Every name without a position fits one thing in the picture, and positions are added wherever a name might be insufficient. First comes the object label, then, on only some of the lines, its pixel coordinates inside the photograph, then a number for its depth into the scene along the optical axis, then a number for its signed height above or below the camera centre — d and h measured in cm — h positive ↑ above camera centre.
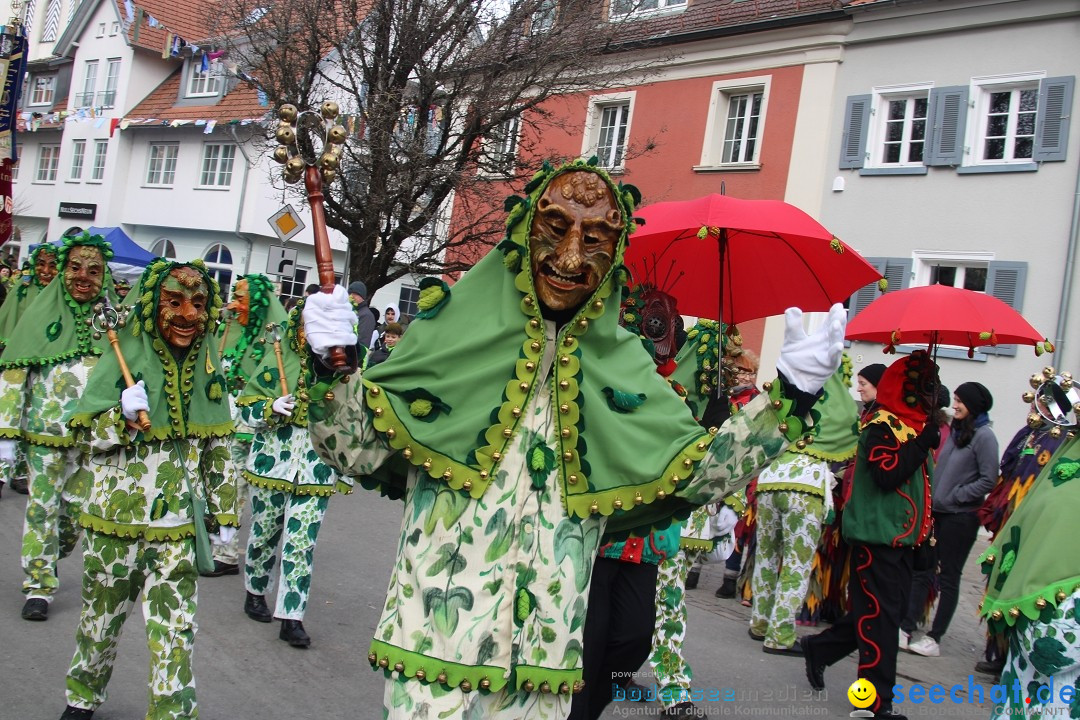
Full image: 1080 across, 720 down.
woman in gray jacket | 754 -49
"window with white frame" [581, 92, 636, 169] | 1984 +516
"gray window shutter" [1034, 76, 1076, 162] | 1396 +450
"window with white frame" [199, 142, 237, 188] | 3070 +504
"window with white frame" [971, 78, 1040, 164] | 1458 +462
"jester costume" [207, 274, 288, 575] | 711 -6
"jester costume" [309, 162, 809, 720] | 278 -24
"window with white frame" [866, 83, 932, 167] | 1578 +466
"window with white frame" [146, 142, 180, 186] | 3253 +516
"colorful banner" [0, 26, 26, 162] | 1031 +228
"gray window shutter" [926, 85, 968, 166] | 1507 +455
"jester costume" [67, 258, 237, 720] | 436 -78
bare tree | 1565 +444
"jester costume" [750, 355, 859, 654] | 707 -62
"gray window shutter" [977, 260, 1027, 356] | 1410 +219
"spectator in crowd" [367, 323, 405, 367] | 1340 +23
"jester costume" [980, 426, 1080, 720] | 343 -52
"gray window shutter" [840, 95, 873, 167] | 1622 +459
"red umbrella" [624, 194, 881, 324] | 466 +73
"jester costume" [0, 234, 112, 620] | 642 -49
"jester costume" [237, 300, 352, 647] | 607 -88
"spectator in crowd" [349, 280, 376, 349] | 1188 +43
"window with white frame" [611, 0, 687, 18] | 1684 +683
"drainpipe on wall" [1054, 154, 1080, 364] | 1368 +216
